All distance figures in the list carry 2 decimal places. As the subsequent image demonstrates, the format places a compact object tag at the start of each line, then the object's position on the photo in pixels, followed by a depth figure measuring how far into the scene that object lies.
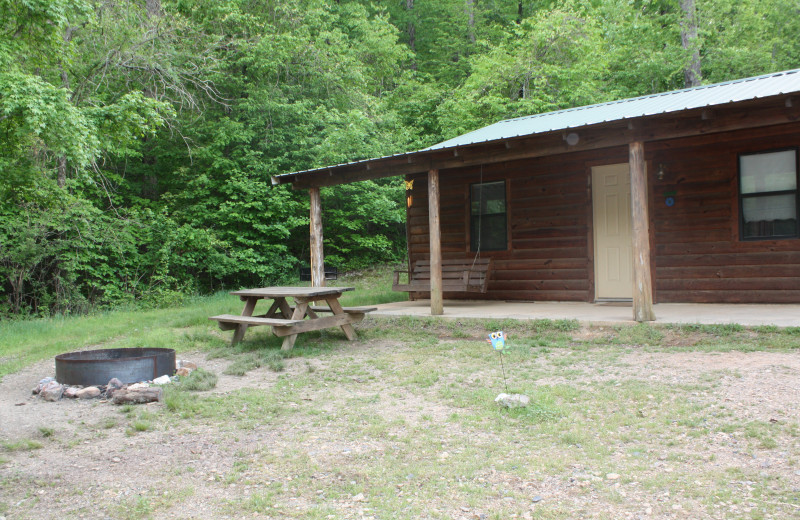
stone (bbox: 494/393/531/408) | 4.43
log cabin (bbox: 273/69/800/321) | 7.31
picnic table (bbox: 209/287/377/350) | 7.14
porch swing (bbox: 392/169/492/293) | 10.01
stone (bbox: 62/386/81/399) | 5.34
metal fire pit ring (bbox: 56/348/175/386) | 5.52
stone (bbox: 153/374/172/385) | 5.61
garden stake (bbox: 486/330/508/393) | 4.89
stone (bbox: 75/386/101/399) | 5.33
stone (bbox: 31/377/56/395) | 5.54
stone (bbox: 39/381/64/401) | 5.34
